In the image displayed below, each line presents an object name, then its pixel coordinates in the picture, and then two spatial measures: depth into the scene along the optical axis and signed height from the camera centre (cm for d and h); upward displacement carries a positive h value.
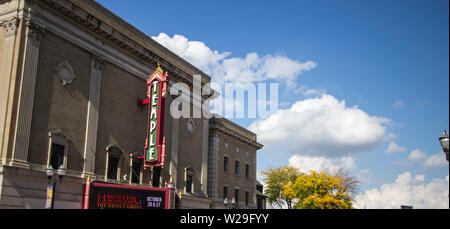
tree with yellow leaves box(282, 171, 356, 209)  4781 +289
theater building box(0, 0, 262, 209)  2148 +651
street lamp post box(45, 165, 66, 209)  1964 +103
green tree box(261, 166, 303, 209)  7294 +593
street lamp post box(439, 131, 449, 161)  1181 +210
